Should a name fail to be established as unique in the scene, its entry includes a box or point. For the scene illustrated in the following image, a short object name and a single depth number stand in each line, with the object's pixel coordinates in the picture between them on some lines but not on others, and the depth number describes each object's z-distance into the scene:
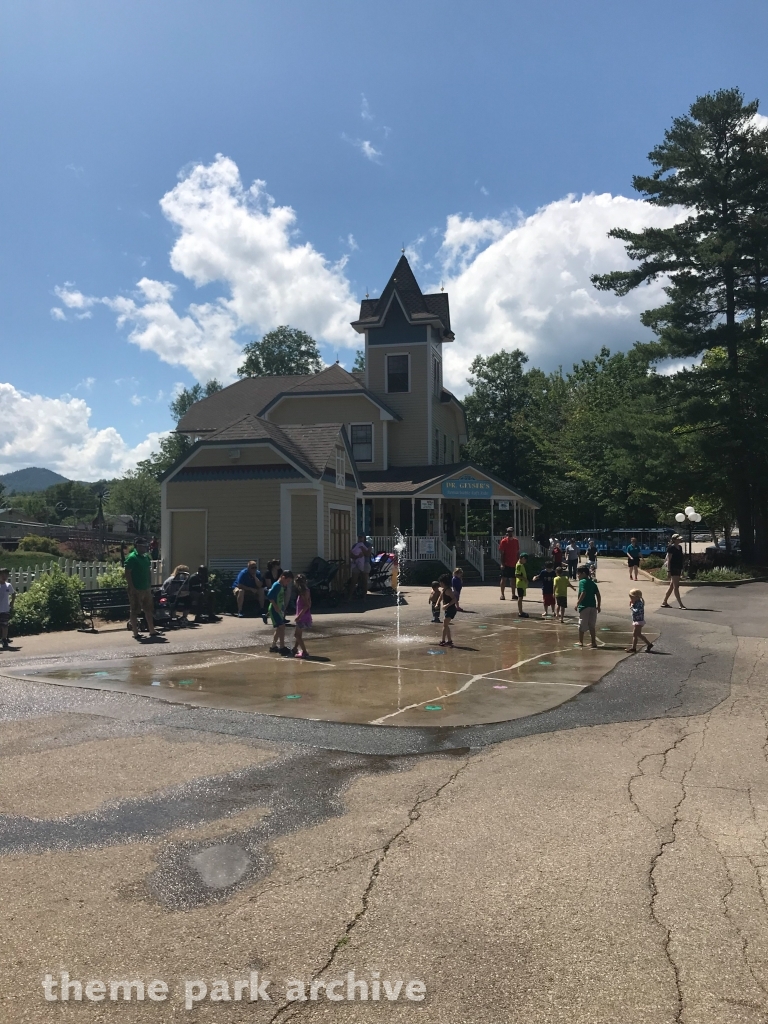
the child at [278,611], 13.83
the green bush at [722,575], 27.27
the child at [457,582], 16.11
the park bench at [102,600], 17.22
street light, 30.36
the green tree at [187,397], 89.50
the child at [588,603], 13.96
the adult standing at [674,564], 20.53
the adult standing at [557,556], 25.43
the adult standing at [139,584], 15.78
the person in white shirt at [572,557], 28.23
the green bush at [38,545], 49.44
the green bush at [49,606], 16.80
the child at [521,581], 19.06
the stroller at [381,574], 25.14
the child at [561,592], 17.91
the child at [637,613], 13.20
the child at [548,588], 18.95
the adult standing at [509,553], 23.28
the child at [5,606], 15.18
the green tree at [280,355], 76.00
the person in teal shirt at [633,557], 29.50
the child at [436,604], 17.64
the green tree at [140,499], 95.81
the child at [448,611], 14.16
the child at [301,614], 13.06
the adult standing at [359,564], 23.23
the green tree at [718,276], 31.39
